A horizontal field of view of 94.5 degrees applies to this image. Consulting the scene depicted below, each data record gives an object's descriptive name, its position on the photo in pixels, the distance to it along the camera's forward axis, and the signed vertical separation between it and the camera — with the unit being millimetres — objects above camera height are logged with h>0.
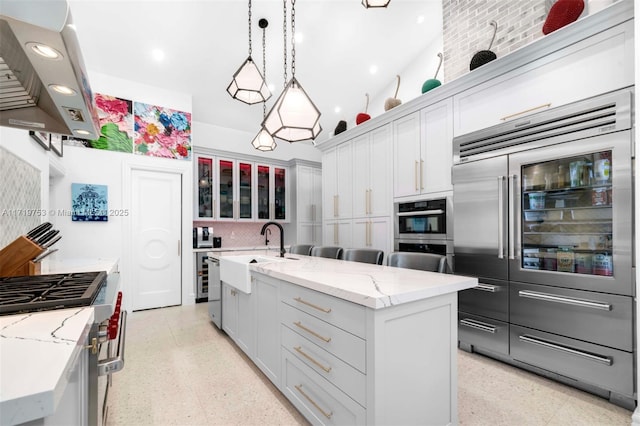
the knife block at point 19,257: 1469 -211
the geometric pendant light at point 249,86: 2656 +1211
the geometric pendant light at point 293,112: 2066 +729
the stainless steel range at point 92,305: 979 -328
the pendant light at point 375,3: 2098 +1511
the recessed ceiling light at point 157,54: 3803 +2084
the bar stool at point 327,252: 3211 -424
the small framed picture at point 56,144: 2912 +737
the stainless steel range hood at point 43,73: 797 +538
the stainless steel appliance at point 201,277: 4719 -1011
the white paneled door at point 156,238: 4164 -345
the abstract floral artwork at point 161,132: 4191 +1216
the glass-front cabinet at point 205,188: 4949 +445
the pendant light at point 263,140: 3364 +851
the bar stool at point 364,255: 2770 -407
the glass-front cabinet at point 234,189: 5199 +455
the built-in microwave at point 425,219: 3080 -58
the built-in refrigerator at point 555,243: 1895 -221
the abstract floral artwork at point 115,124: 3930 +1235
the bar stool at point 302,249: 3697 -449
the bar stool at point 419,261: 2141 -360
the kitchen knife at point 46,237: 1575 -122
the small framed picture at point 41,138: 2445 +663
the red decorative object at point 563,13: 2227 +1536
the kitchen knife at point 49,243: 1598 -158
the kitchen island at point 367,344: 1276 -639
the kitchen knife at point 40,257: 1534 -225
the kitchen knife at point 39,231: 1572 -90
